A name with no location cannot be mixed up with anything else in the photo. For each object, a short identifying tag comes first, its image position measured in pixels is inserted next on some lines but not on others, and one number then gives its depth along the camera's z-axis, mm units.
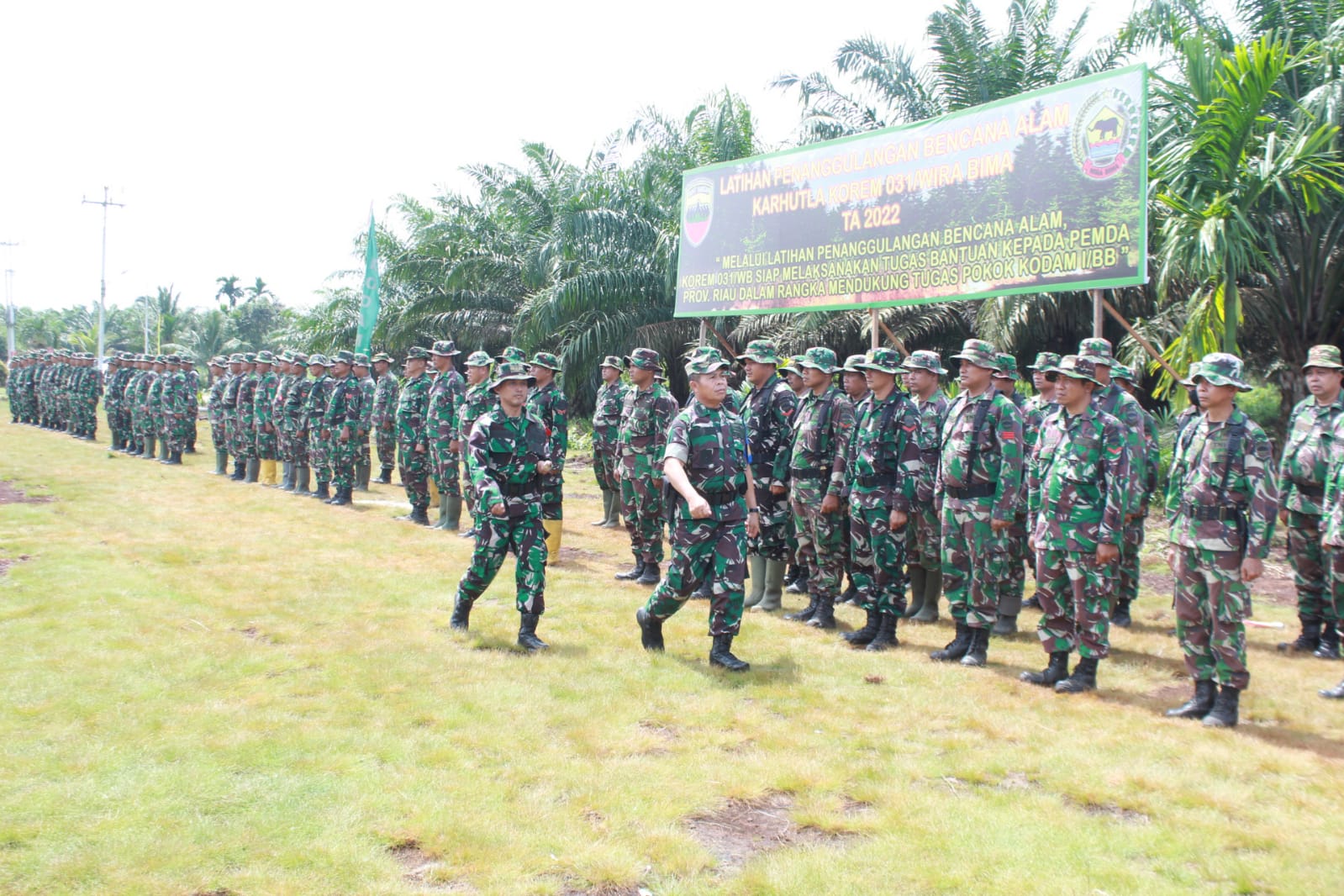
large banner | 9281
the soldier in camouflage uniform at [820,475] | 7465
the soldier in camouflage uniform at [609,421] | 11688
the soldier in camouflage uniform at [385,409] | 14805
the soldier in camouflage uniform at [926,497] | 7031
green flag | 21938
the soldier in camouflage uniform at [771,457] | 8078
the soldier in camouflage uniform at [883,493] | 6805
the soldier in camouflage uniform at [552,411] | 9898
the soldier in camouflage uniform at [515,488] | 6660
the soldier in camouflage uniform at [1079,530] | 5730
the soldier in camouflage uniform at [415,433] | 11953
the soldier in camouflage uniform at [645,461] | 9078
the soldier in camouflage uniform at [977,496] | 6387
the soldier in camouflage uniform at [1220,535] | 5215
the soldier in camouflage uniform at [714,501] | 6145
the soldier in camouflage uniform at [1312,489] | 6961
